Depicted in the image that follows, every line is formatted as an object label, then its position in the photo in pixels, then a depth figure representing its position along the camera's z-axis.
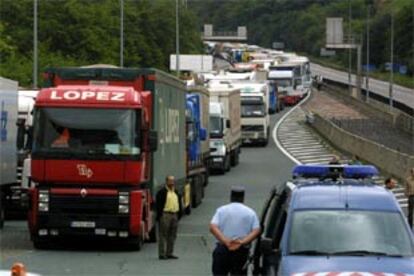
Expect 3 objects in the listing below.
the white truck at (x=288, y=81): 109.18
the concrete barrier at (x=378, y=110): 78.19
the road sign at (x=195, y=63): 113.50
